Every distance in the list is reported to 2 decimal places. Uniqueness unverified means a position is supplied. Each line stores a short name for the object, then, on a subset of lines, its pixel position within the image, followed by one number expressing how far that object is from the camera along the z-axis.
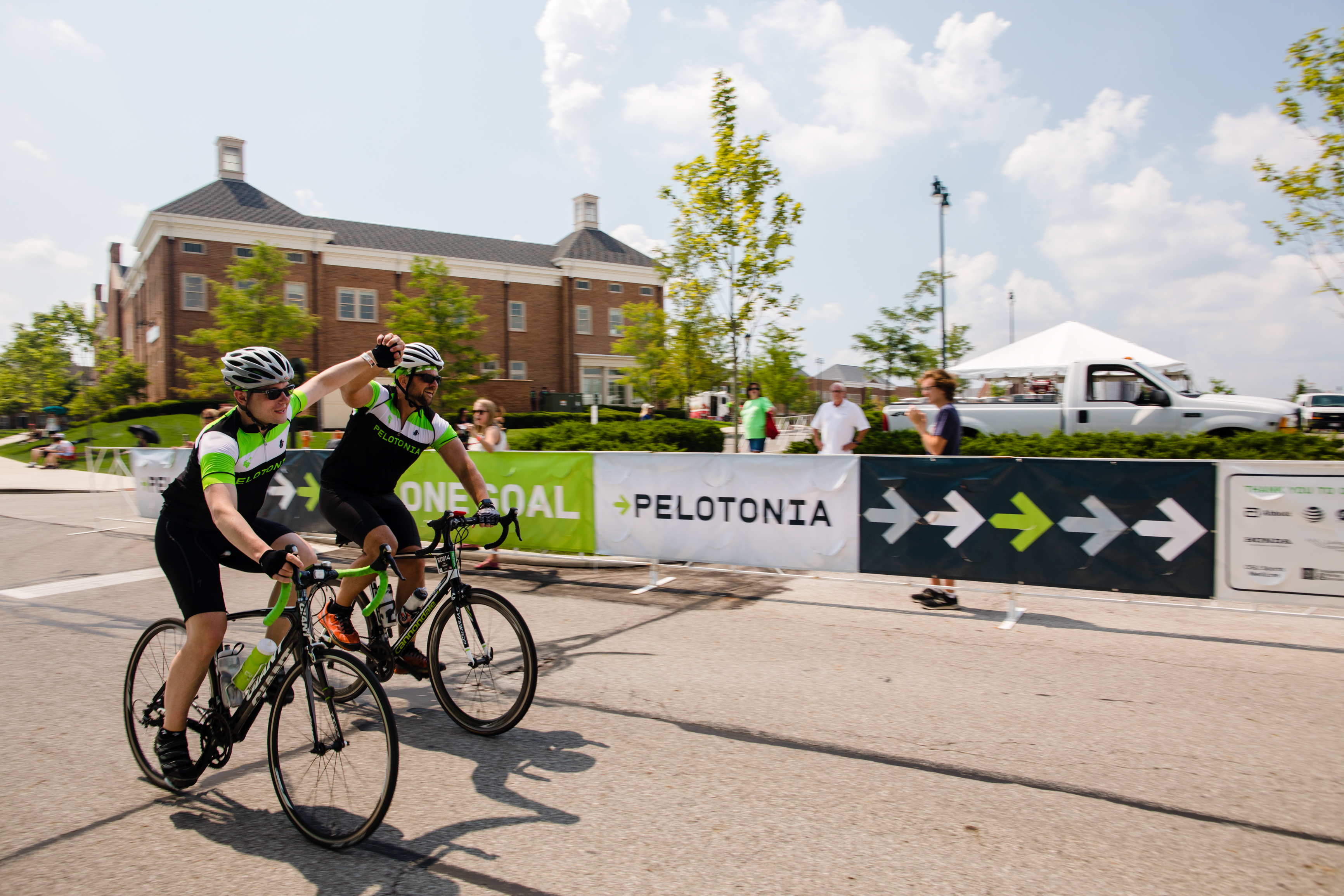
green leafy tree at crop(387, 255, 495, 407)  40.28
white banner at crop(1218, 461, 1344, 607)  6.14
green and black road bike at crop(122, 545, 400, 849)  3.02
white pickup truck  12.67
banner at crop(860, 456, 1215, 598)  6.60
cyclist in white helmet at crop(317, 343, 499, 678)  4.52
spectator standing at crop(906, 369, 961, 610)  7.32
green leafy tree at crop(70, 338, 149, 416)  46.09
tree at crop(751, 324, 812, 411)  21.97
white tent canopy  17.67
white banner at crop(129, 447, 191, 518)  13.62
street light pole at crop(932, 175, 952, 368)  32.72
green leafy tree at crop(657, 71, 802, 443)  20.89
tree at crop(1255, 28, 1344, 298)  15.19
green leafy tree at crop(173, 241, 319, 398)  36.47
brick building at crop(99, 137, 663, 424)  41.12
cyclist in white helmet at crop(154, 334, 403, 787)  3.35
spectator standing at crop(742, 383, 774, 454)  13.63
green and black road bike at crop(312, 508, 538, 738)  4.12
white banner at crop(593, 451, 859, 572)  8.01
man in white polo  10.74
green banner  9.46
